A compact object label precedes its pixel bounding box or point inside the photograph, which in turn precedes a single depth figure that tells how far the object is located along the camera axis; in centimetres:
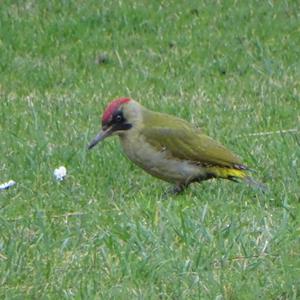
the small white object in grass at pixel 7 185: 1471
